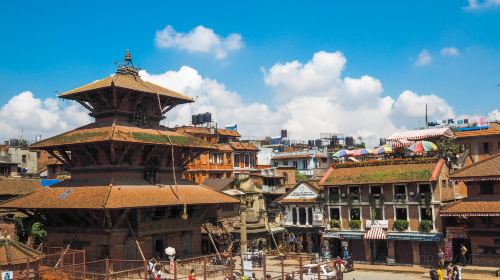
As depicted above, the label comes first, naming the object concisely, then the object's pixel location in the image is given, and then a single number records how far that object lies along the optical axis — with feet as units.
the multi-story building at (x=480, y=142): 204.64
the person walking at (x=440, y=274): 104.88
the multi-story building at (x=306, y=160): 274.57
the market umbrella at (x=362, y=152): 184.34
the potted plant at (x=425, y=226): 143.43
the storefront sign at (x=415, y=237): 141.46
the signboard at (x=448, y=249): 139.44
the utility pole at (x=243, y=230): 131.34
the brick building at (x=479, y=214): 131.44
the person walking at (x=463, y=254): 133.39
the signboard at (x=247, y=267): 103.33
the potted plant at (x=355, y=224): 157.04
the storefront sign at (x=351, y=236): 155.67
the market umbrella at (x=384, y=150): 174.19
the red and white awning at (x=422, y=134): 193.16
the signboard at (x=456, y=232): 138.62
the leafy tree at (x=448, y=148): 164.25
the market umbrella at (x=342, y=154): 188.24
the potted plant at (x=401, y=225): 147.84
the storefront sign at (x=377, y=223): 152.25
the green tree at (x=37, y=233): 160.86
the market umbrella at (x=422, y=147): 157.39
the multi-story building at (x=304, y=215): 172.14
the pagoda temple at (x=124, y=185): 121.49
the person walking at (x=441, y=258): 137.39
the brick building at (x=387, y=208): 145.07
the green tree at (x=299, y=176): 256.73
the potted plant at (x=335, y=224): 162.09
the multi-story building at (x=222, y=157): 241.96
